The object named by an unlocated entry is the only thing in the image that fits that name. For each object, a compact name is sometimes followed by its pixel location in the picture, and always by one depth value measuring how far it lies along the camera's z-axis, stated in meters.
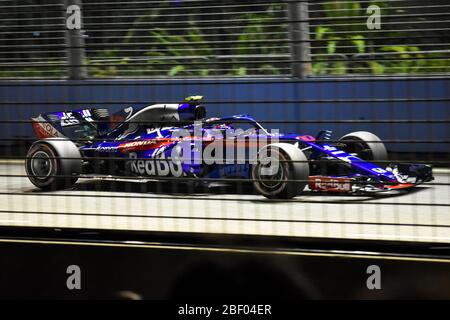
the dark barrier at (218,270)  7.46
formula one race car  10.64
